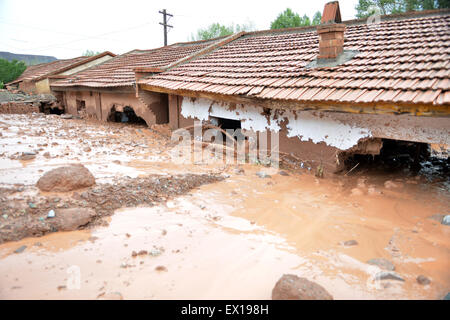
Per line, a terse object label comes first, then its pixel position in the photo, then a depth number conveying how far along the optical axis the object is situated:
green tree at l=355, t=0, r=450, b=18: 16.94
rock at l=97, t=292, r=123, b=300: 2.50
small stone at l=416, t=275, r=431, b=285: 2.76
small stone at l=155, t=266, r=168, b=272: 2.89
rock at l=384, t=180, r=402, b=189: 5.43
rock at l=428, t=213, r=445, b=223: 4.09
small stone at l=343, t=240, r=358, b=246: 3.46
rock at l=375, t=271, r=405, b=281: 2.82
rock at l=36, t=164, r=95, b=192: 4.23
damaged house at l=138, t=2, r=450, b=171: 4.69
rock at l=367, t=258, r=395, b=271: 3.01
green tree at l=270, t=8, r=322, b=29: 26.36
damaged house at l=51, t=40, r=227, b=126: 10.28
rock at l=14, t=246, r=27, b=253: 3.05
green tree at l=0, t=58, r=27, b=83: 24.03
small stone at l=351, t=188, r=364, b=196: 5.07
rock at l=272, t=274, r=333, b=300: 2.40
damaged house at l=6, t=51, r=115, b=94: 17.62
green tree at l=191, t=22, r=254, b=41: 38.59
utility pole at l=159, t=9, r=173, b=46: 25.53
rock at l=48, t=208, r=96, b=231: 3.52
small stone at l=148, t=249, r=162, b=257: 3.13
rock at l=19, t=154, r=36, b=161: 5.84
